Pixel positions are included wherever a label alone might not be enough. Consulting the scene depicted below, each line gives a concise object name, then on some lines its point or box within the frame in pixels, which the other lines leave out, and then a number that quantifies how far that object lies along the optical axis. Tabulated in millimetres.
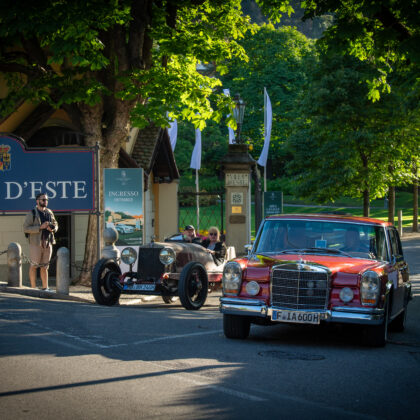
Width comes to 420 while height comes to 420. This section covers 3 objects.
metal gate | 43731
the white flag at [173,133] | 29892
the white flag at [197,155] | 29884
